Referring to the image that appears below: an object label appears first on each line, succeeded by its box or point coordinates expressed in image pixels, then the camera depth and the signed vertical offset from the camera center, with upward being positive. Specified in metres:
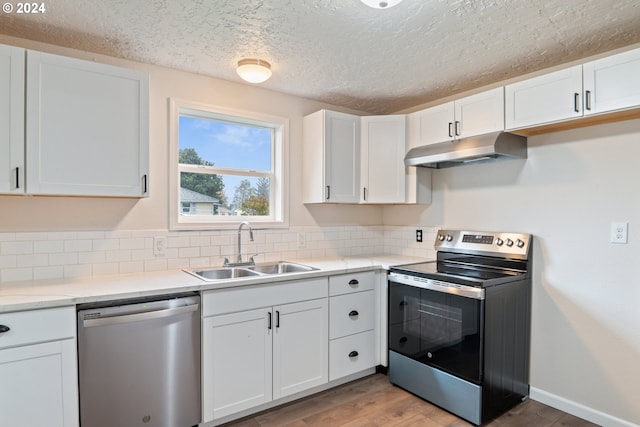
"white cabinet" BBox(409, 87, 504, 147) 2.55 +0.69
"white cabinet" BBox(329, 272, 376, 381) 2.68 -0.87
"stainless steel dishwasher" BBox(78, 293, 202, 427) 1.81 -0.81
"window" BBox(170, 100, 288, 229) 2.75 +0.34
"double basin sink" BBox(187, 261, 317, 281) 2.65 -0.47
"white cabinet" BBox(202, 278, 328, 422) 2.17 -0.87
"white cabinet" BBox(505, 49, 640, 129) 1.95 +0.69
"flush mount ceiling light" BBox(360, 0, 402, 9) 1.68 +0.96
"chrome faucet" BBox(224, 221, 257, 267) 2.78 -0.38
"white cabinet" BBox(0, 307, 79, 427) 1.63 -0.75
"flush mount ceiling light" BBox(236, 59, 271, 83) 2.40 +0.91
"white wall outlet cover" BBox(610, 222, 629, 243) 2.17 -0.13
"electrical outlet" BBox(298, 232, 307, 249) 3.26 -0.28
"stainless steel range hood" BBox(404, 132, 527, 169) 2.46 +0.43
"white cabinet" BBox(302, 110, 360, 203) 3.09 +0.44
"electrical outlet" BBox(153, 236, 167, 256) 2.56 -0.26
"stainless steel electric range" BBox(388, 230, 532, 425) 2.26 -0.79
